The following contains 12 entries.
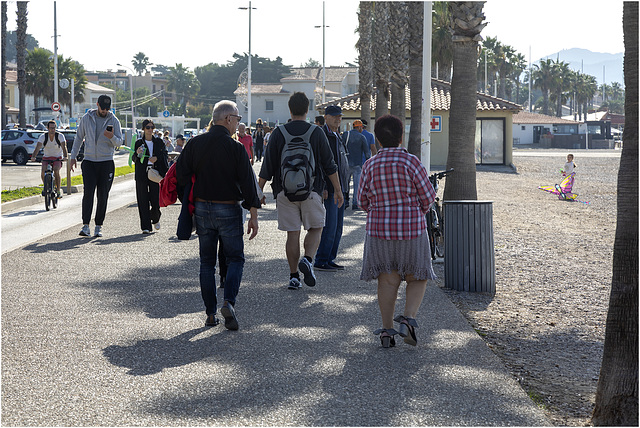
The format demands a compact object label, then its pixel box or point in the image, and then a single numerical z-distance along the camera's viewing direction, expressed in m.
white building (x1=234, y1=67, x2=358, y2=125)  90.44
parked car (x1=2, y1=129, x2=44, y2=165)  35.53
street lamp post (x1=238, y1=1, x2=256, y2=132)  48.97
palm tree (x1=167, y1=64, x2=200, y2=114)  131.12
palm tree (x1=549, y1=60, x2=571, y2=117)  114.12
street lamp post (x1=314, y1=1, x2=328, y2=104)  62.21
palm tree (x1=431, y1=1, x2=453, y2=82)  43.94
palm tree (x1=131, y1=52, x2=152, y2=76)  170.00
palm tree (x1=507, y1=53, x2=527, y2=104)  119.00
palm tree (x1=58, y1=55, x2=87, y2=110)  69.75
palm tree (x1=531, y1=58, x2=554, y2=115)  114.50
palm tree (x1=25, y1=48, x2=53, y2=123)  64.19
